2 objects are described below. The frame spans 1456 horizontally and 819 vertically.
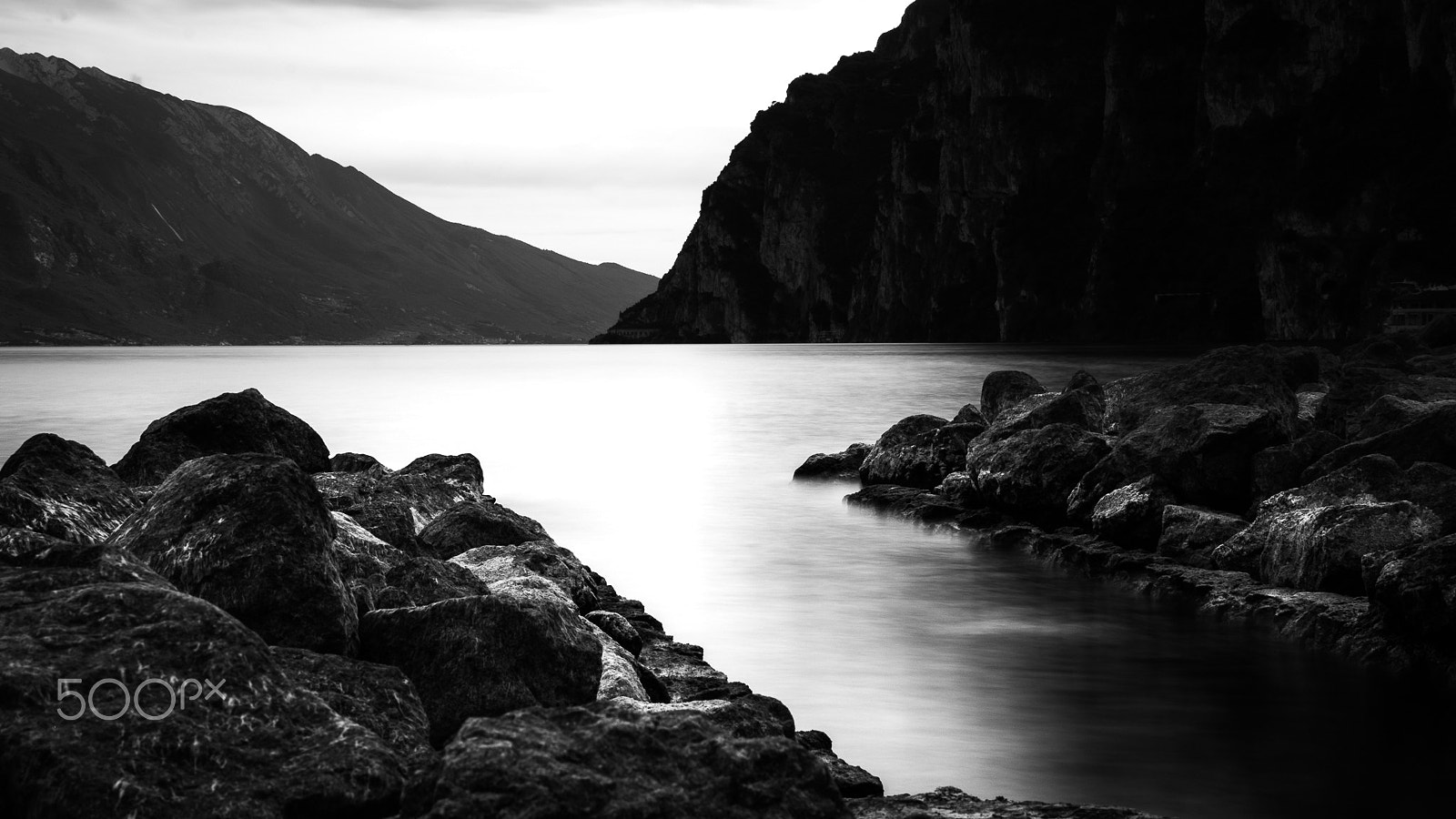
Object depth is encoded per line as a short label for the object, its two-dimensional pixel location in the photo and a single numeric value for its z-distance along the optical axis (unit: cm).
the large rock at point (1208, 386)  2291
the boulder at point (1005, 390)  3048
